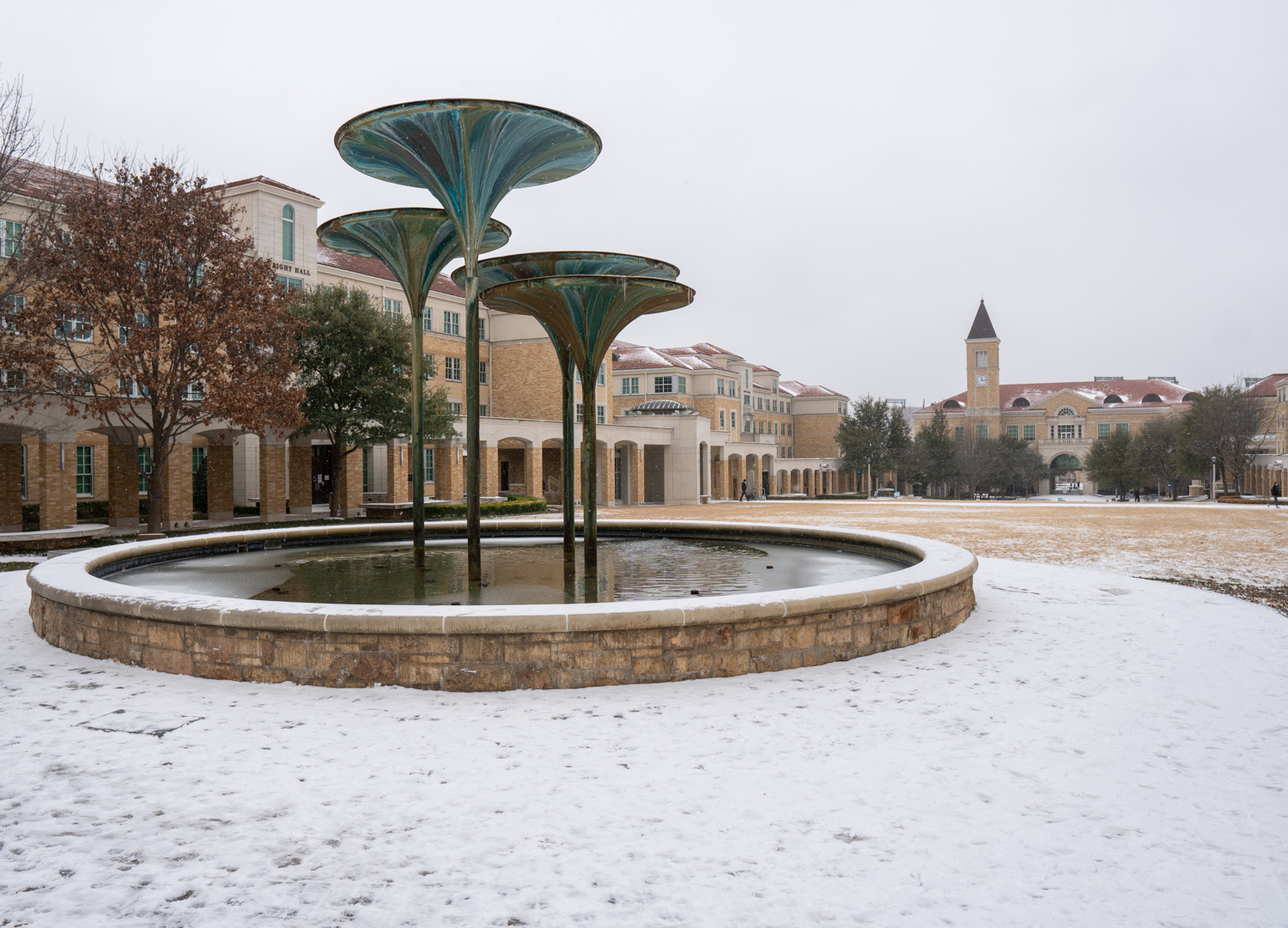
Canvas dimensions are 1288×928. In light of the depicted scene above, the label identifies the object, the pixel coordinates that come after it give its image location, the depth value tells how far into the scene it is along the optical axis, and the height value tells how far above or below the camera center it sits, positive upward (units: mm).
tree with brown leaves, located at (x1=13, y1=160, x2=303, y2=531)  18812 +4095
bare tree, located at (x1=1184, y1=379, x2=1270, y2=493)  54344 +2507
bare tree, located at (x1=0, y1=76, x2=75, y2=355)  17781 +6585
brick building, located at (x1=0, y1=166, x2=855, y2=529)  26438 +1547
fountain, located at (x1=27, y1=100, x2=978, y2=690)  6469 -1231
